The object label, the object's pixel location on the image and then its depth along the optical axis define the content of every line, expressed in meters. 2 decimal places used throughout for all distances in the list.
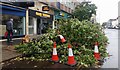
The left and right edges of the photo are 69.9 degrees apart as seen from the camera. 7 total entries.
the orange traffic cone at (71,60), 3.06
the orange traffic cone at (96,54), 3.51
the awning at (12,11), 7.06
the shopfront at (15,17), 7.10
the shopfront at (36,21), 9.93
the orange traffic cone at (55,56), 3.32
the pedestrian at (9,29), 5.61
